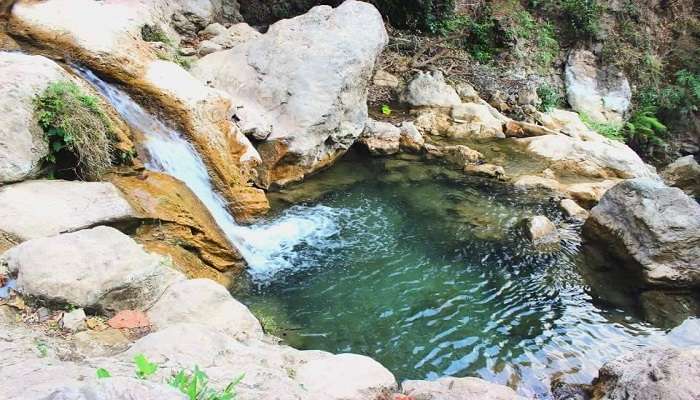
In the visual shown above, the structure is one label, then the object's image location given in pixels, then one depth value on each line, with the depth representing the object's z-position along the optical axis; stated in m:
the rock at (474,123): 12.38
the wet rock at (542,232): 8.13
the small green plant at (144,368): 2.91
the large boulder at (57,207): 4.61
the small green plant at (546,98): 14.73
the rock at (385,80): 13.85
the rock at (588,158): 10.95
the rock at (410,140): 11.38
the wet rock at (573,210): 9.12
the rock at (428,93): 13.14
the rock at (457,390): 4.07
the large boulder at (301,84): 9.06
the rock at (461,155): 11.07
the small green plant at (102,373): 2.63
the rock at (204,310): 4.26
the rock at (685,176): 12.77
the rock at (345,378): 3.67
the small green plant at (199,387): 2.65
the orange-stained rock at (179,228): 5.95
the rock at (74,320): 3.82
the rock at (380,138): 10.98
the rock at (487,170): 10.52
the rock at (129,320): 4.02
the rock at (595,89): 15.53
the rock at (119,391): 1.87
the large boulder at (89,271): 3.96
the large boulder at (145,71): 7.02
